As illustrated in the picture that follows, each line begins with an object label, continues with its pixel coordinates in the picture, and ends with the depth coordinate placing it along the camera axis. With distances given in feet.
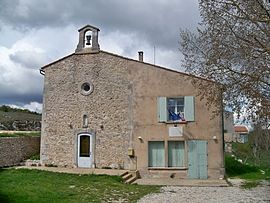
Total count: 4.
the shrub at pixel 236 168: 64.09
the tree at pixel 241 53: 26.73
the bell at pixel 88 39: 65.41
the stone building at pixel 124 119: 57.47
